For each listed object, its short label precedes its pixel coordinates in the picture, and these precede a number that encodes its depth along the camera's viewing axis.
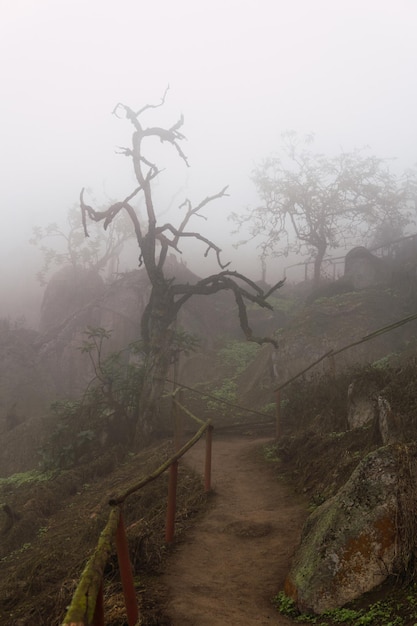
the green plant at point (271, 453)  10.34
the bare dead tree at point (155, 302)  14.78
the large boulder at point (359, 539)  3.94
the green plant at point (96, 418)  14.06
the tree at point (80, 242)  39.75
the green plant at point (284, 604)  4.14
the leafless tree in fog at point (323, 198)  30.12
